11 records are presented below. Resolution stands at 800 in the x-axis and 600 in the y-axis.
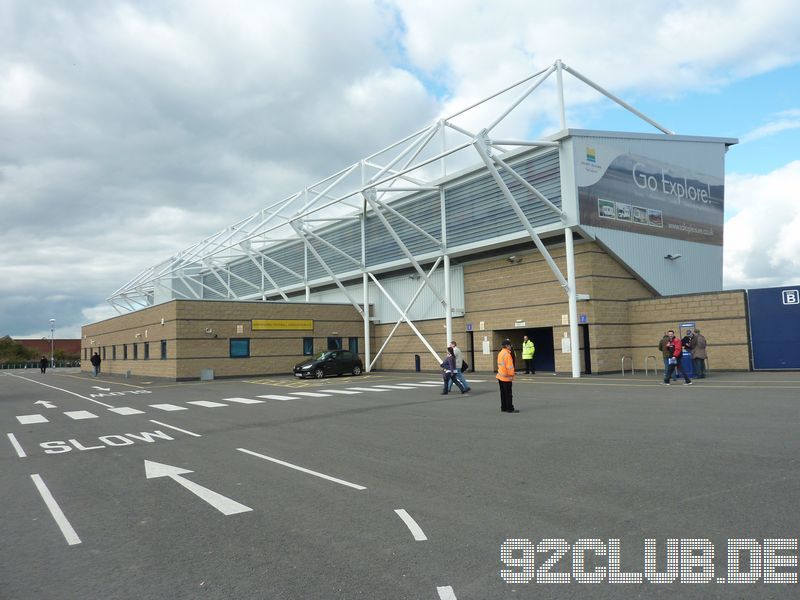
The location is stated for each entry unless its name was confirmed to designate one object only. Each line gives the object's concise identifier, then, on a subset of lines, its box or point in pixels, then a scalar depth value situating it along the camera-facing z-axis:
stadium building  25.06
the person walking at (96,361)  41.81
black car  30.51
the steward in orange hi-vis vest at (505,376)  13.11
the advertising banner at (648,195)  25.33
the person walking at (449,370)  18.73
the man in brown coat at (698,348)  20.66
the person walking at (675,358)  18.80
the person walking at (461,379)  18.84
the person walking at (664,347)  20.44
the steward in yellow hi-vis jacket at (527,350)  25.56
